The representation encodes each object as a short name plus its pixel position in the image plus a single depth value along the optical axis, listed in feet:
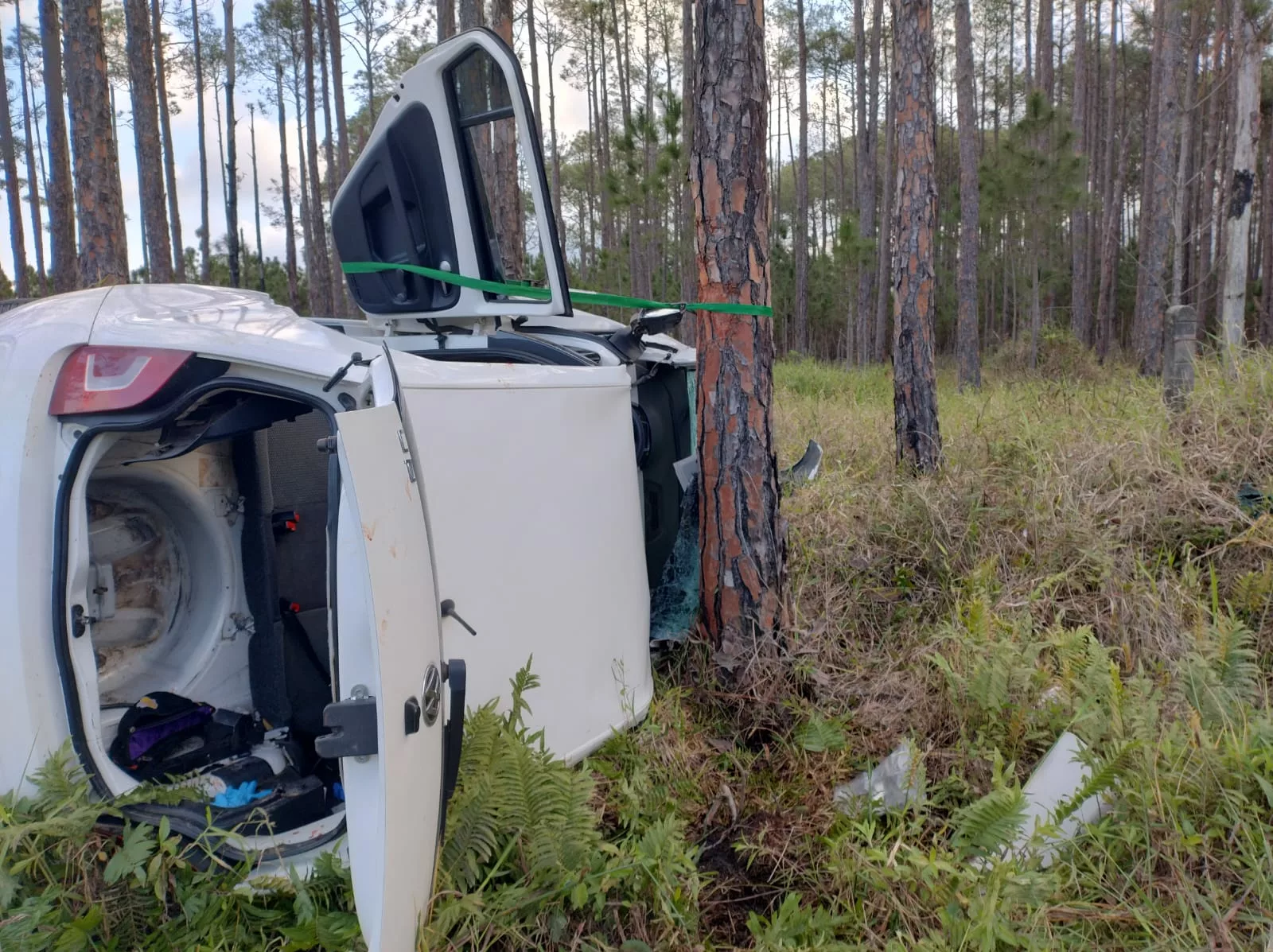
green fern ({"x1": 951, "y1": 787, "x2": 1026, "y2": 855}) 7.29
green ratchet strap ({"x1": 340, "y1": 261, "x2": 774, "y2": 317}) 9.97
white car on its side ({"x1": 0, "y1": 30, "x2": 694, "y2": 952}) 5.05
